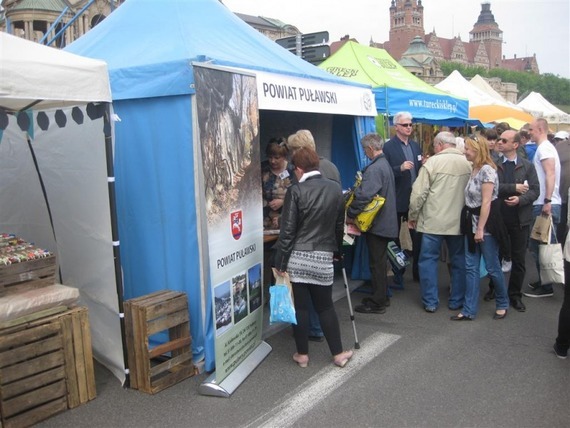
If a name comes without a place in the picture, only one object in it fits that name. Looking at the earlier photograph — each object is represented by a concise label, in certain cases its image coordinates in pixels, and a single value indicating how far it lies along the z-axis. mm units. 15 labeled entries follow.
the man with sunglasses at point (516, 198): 5340
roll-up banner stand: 3666
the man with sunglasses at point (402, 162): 6099
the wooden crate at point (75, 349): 3479
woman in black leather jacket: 3875
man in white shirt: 5812
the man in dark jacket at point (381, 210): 5102
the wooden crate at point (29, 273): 3469
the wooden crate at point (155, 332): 3666
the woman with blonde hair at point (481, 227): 4824
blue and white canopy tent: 3928
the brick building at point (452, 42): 123688
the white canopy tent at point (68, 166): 3162
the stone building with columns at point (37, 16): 41156
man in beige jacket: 5234
